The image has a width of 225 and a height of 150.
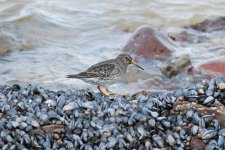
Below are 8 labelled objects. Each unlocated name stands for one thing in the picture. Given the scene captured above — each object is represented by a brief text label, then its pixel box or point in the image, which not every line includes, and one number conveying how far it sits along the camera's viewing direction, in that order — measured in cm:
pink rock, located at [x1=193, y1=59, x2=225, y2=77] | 1655
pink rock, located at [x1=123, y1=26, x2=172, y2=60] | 1928
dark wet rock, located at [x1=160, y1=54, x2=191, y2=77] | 1762
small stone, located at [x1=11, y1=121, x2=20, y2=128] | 1016
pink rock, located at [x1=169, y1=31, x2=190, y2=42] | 2159
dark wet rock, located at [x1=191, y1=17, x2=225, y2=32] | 2302
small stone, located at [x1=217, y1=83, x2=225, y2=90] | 1044
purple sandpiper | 1413
